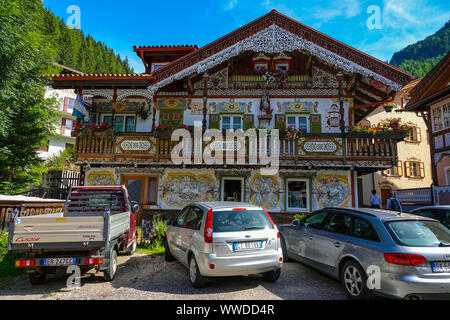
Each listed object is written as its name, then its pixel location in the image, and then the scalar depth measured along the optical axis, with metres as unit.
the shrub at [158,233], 9.63
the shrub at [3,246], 7.60
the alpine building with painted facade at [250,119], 12.30
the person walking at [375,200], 13.20
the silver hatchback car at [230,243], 5.10
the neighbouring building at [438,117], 16.61
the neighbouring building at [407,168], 24.33
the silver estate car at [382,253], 4.13
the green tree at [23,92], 13.80
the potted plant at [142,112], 14.83
